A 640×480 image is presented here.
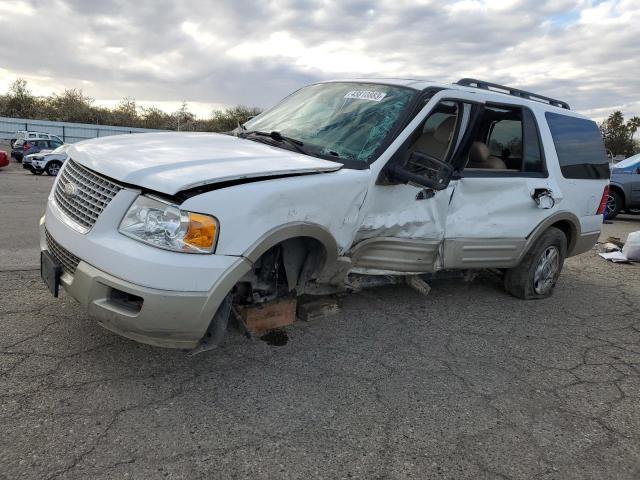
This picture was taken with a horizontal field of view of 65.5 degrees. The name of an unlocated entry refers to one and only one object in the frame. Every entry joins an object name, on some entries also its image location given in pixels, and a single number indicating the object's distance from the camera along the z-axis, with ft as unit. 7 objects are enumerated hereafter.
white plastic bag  23.32
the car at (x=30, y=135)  89.66
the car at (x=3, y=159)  59.36
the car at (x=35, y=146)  72.95
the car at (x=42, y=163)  60.08
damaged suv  8.52
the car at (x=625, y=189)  39.50
